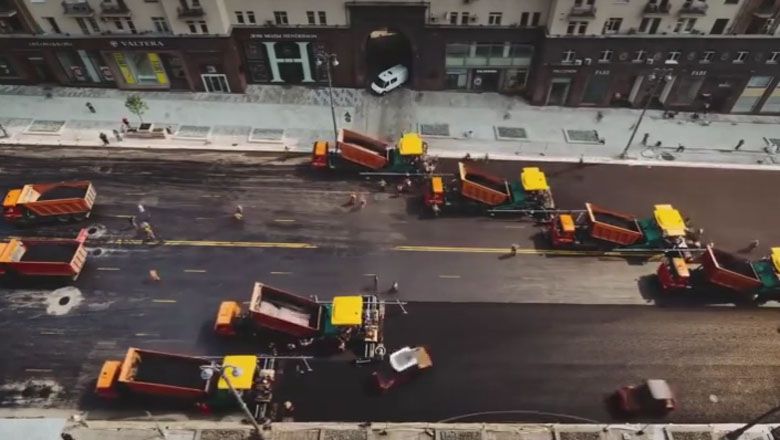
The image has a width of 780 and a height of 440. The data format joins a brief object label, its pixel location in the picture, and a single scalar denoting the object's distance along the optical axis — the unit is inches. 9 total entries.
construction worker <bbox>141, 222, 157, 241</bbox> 1626.5
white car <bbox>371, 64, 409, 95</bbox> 2098.9
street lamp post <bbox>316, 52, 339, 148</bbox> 1965.9
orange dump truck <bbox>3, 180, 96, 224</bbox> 1615.4
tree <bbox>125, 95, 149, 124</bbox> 1893.5
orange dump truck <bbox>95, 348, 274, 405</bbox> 1243.8
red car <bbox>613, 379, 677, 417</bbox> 1267.2
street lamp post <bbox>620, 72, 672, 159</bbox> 1974.7
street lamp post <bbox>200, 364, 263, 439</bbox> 1013.9
